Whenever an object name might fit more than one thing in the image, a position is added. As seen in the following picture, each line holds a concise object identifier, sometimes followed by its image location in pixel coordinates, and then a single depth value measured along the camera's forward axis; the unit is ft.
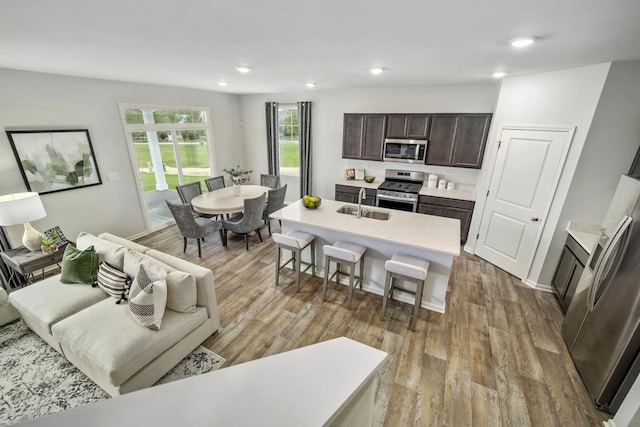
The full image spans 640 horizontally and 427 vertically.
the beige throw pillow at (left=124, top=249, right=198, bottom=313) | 7.64
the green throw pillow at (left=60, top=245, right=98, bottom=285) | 8.68
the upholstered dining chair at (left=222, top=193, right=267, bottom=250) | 13.84
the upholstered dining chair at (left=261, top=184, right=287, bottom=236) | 15.03
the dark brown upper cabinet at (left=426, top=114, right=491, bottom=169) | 14.12
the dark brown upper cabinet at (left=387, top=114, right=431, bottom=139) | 15.25
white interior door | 10.64
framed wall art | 11.08
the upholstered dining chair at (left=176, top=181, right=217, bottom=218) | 15.20
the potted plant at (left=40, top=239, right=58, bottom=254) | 10.18
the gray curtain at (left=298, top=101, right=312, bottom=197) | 18.89
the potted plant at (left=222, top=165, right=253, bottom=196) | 15.83
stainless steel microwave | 15.47
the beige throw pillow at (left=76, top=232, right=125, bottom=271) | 8.84
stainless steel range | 15.37
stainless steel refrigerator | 6.25
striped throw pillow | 8.16
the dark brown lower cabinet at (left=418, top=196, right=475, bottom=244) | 14.30
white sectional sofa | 6.58
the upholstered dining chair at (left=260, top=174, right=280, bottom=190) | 18.28
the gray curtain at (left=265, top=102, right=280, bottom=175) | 20.02
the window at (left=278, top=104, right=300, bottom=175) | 20.04
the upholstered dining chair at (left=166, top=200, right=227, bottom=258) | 12.87
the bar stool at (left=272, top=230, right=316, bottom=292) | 10.49
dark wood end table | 9.72
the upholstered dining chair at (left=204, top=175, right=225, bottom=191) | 17.54
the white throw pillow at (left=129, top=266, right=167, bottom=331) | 7.07
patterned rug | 6.84
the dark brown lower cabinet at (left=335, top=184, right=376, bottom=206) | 16.62
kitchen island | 9.32
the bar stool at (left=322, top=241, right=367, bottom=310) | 9.62
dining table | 13.88
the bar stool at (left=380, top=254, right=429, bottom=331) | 8.68
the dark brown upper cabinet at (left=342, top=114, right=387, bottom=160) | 16.46
